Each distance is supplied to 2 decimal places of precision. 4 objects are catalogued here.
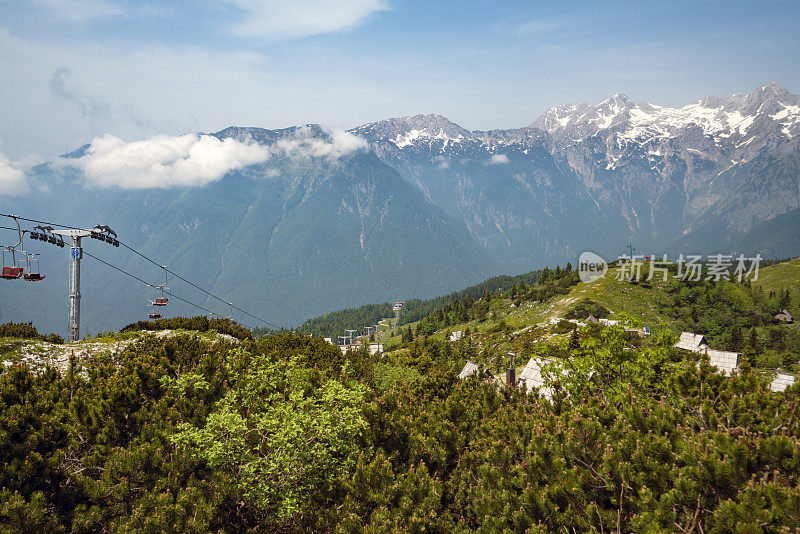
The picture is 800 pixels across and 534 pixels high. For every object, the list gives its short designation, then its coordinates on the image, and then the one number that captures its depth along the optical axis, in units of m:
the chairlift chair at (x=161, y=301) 39.67
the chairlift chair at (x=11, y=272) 24.19
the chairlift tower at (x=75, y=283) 25.53
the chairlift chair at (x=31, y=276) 25.22
